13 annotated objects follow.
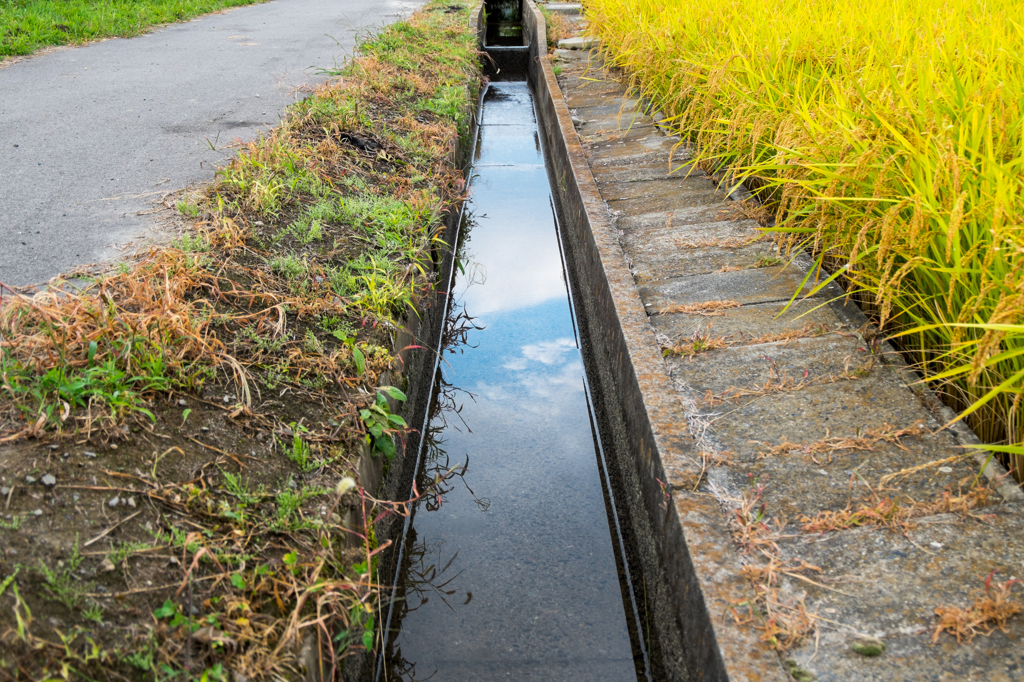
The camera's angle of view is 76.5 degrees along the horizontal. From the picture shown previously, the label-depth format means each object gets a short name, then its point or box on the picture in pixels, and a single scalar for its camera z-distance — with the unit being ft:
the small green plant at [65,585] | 4.52
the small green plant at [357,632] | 5.55
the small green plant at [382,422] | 7.29
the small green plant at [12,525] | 4.83
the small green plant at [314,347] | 7.80
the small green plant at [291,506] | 5.76
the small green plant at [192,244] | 8.59
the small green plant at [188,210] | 10.03
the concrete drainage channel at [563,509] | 6.20
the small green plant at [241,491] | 5.82
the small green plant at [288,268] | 8.96
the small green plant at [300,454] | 6.43
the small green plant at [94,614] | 4.48
